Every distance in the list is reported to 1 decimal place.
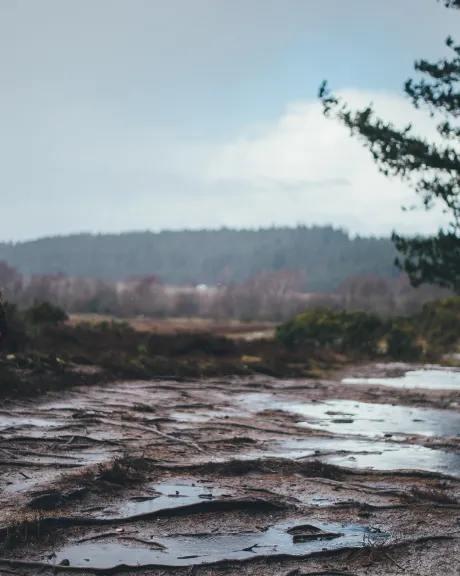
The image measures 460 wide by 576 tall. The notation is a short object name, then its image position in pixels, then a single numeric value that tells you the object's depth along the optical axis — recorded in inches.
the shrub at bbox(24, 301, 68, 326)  1200.2
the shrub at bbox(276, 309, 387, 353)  1477.6
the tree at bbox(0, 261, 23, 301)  3161.9
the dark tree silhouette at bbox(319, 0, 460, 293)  763.4
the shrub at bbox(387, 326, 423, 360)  1359.5
